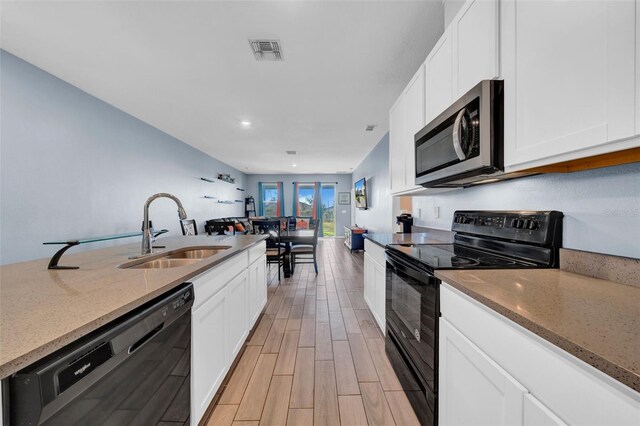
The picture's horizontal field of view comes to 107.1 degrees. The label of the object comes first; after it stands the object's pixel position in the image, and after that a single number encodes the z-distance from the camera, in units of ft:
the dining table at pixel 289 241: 13.38
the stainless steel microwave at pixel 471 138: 3.51
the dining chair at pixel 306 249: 13.74
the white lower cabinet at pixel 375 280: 6.81
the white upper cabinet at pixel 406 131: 5.88
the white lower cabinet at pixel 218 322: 3.95
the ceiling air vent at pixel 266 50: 6.53
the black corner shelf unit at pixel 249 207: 29.96
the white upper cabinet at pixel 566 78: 2.16
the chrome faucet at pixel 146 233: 5.32
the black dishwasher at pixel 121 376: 1.69
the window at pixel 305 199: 30.81
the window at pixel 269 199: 31.58
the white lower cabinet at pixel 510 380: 1.55
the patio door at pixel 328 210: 31.07
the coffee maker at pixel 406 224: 9.05
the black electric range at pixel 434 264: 3.64
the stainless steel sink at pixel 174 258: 5.03
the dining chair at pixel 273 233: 13.01
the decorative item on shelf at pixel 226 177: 22.57
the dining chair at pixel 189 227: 13.26
